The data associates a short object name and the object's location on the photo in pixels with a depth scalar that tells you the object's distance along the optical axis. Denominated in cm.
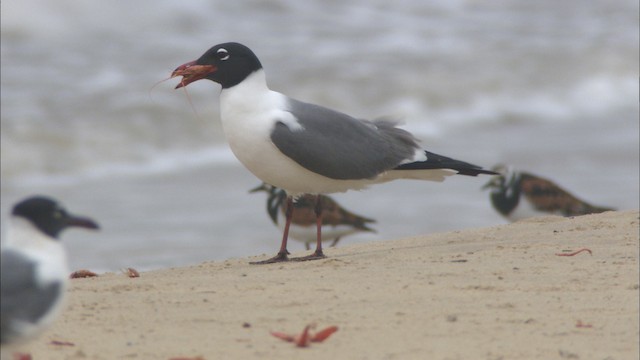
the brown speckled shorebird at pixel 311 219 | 2002
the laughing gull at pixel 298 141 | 1502
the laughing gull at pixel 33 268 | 895
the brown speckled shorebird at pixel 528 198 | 2155
